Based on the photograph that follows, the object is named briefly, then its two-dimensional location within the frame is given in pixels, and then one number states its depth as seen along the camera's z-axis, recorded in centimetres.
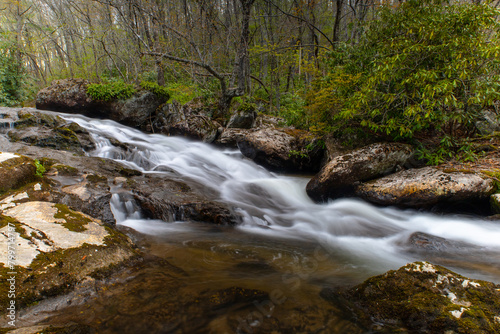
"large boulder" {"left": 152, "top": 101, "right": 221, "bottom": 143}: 1071
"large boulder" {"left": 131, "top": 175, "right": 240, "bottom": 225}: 496
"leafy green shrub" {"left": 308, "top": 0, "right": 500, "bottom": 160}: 499
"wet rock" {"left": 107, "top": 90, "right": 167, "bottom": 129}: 1154
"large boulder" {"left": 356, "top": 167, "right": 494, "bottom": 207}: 509
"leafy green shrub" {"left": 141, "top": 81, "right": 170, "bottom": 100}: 1206
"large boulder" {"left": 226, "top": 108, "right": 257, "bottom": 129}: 1060
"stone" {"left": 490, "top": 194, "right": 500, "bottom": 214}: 496
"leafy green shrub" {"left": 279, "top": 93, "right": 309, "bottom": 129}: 950
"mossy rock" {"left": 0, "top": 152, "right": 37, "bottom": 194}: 361
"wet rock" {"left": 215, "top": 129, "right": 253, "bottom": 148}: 1011
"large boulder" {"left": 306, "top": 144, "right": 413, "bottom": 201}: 622
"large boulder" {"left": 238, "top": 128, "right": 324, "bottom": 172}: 858
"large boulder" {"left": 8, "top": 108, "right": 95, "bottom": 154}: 720
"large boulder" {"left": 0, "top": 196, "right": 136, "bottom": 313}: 209
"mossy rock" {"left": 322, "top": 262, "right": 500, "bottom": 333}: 183
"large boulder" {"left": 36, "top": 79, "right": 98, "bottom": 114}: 1141
